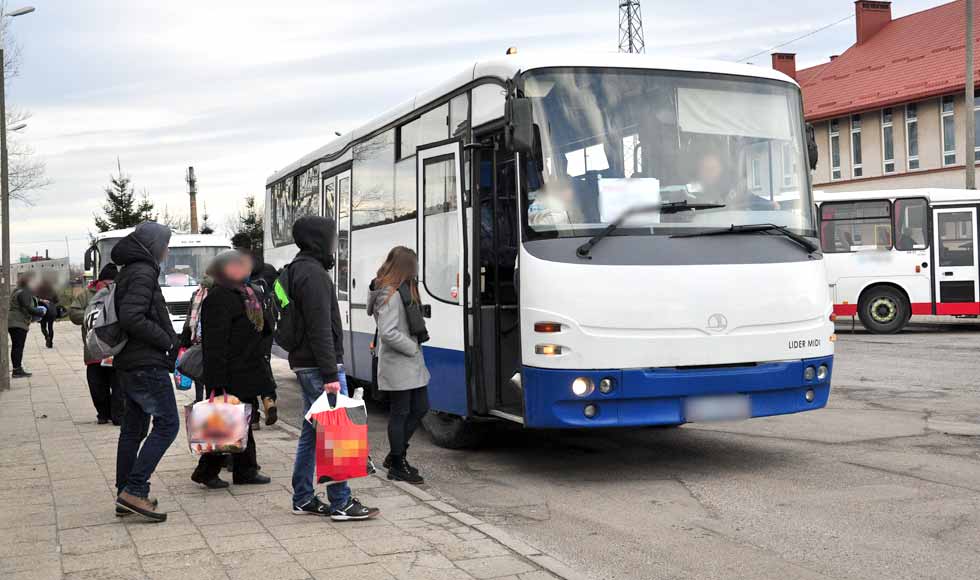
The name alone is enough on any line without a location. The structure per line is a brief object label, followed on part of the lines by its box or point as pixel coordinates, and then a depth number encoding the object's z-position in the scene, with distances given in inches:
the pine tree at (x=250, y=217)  3152.1
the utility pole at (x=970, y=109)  1152.8
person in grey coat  308.8
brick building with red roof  1638.8
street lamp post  683.4
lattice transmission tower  1918.1
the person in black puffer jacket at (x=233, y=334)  295.7
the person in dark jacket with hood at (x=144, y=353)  263.4
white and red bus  940.6
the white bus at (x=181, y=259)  992.2
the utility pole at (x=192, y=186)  2631.2
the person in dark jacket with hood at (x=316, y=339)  260.2
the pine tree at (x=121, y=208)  2805.1
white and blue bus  309.4
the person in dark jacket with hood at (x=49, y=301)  829.8
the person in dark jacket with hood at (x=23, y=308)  733.9
